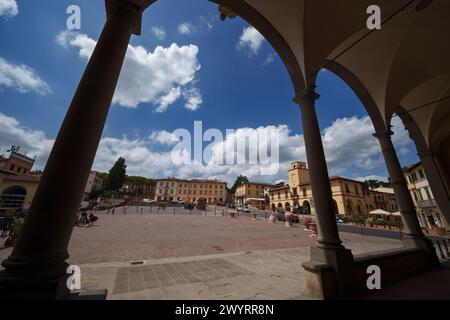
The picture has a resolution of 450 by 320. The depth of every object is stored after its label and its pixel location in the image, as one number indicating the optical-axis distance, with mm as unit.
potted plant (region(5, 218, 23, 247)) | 6520
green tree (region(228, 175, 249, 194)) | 77812
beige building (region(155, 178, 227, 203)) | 68562
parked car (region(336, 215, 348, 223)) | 26766
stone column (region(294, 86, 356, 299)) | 3078
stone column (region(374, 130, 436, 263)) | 5001
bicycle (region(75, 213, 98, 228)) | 12562
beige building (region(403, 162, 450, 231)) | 23731
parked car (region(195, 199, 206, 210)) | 40531
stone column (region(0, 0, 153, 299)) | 1398
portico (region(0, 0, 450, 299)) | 1553
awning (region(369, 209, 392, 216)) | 22380
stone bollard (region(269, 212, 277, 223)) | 20531
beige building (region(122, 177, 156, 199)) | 69088
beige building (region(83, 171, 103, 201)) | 43269
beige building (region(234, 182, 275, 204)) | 66875
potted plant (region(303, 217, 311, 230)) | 15418
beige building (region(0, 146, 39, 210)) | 18766
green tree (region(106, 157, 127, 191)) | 54875
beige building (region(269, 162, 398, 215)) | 34000
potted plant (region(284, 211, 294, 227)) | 17806
